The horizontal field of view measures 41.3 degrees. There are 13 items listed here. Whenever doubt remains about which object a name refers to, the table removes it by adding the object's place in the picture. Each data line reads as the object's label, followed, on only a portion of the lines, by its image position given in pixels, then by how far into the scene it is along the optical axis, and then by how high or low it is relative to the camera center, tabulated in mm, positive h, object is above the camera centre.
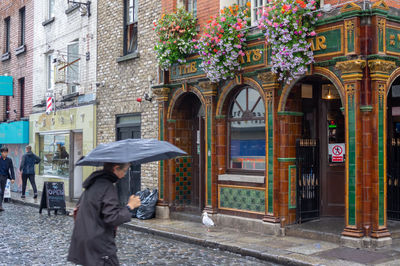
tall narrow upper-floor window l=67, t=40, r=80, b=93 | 18625 +3159
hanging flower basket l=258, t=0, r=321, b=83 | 9734 +2318
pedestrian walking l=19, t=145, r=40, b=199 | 18812 -390
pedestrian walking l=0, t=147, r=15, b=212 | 16500 -345
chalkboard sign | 15078 -1179
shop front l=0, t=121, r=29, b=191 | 22328 +718
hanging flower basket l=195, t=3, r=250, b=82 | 11195 +2426
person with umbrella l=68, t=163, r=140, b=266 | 4770 -602
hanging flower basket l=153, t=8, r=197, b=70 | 12789 +2899
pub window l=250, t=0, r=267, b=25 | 11473 +3216
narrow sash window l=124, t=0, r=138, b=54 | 15695 +3886
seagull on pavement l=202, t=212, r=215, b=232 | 10617 -1302
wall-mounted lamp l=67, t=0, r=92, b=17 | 17719 +5087
